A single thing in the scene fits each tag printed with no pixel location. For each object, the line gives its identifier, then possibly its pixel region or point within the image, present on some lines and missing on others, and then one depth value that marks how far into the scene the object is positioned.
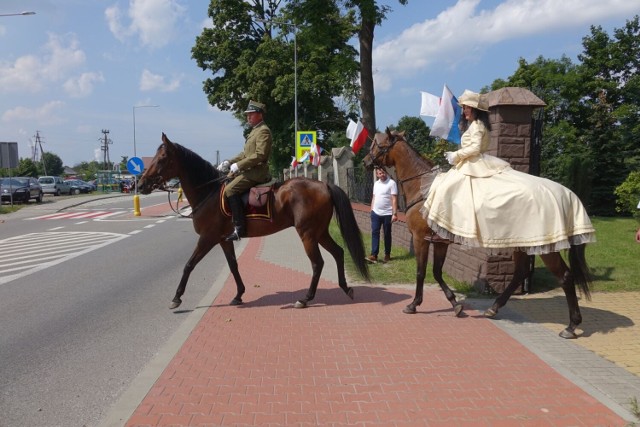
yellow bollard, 22.79
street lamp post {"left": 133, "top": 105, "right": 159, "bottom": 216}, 22.79
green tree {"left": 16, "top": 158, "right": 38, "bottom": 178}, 69.34
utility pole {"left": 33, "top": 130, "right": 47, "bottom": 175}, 94.62
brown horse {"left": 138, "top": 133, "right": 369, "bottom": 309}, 6.58
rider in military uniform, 6.48
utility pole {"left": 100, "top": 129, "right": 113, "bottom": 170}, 96.31
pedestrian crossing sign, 20.27
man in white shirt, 9.92
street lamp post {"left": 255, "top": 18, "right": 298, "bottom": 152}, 27.48
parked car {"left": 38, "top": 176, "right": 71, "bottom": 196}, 49.06
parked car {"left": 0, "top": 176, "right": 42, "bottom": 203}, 31.67
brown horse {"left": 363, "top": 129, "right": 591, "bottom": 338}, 5.29
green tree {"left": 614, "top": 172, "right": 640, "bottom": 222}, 13.32
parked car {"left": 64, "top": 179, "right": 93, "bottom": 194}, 54.28
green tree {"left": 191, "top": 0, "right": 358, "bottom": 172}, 34.50
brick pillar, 6.78
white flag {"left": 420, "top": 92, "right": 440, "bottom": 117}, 7.55
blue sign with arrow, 20.75
